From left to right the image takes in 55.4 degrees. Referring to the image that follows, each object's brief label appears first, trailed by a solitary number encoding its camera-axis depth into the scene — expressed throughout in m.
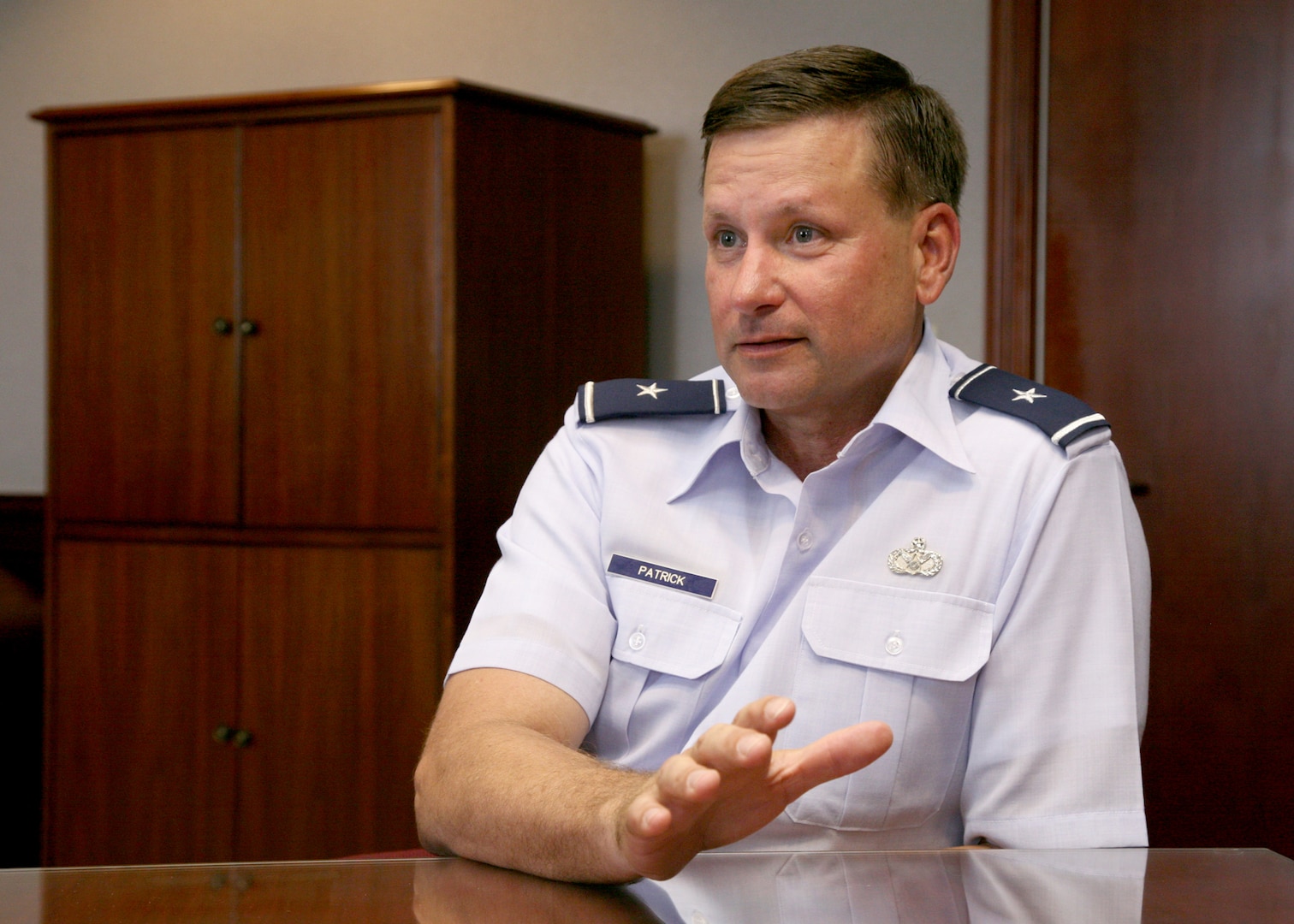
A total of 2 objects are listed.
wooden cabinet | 2.34
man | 1.16
